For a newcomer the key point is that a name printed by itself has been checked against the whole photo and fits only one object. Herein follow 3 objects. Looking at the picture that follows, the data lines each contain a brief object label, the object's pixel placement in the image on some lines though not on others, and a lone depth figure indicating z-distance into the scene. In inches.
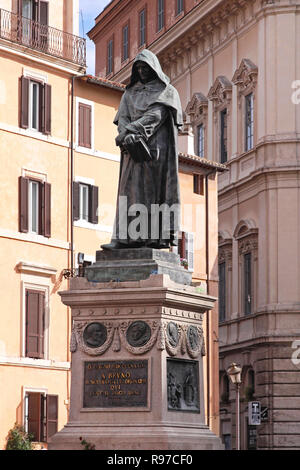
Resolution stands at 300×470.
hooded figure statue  848.9
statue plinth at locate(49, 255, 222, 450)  795.4
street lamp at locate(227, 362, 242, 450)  1905.8
